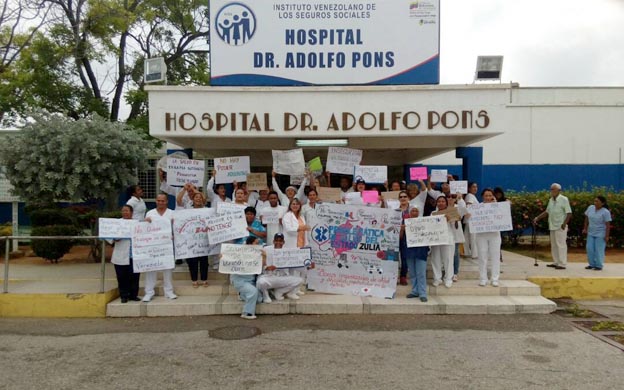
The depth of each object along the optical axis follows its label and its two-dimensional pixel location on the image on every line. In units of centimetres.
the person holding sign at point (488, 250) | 743
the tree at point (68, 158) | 905
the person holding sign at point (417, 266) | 697
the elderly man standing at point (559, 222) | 915
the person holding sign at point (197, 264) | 752
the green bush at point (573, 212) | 1268
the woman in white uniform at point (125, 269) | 677
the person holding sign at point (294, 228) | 712
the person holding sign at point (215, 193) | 802
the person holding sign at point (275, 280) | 677
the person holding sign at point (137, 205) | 784
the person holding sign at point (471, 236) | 861
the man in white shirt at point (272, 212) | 733
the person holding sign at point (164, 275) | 701
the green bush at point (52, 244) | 1018
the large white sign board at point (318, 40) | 853
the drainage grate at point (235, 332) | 576
